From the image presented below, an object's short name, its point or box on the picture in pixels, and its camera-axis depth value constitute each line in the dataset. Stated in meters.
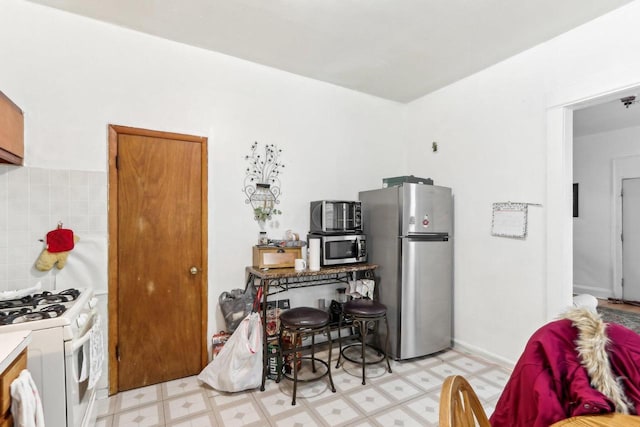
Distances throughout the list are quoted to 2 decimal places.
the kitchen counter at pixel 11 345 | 1.10
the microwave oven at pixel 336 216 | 2.93
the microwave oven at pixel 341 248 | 2.86
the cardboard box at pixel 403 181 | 3.09
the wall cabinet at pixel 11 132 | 1.78
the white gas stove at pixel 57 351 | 1.45
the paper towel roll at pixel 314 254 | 2.75
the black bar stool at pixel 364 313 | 2.60
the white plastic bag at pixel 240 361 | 2.32
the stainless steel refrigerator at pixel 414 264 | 2.89
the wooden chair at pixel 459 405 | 0.80
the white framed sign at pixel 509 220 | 2.70
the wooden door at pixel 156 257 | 2.38
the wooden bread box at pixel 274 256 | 2.70
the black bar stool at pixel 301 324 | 2.32
